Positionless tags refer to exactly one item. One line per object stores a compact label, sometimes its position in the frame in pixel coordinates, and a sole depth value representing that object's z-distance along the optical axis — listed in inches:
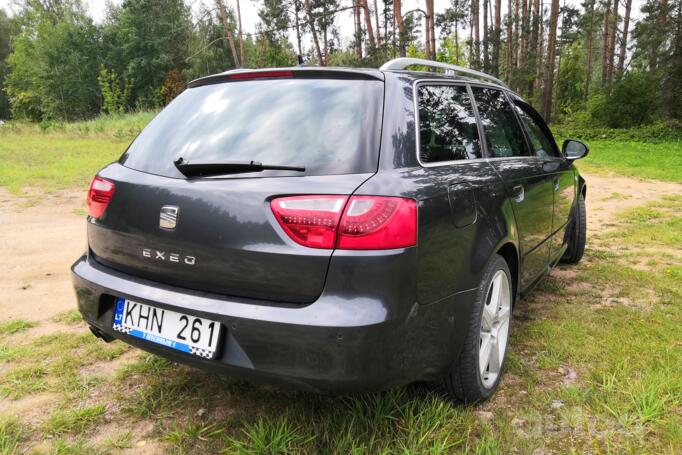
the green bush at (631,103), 880.9
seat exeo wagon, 64.1
